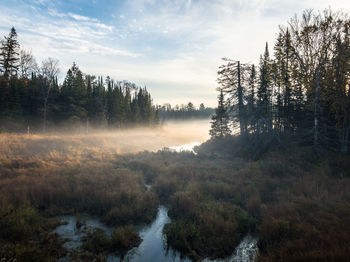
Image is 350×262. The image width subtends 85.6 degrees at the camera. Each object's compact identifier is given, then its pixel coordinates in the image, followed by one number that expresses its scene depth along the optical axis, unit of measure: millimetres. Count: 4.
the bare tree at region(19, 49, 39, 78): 40181
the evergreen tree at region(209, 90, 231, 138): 32562
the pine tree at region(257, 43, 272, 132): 18641
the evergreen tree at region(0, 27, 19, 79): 33778
